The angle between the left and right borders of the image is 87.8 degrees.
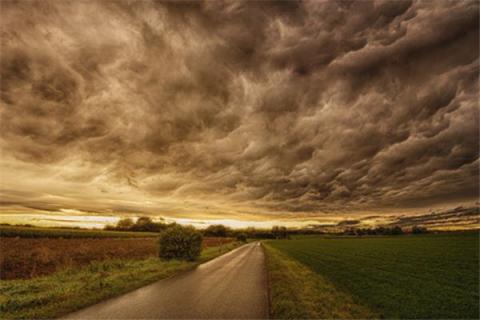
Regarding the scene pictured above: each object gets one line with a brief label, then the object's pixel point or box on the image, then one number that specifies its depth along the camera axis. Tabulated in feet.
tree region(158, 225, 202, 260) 72.84
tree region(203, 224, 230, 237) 496.72
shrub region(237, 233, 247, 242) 344.20
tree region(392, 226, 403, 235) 526.16
